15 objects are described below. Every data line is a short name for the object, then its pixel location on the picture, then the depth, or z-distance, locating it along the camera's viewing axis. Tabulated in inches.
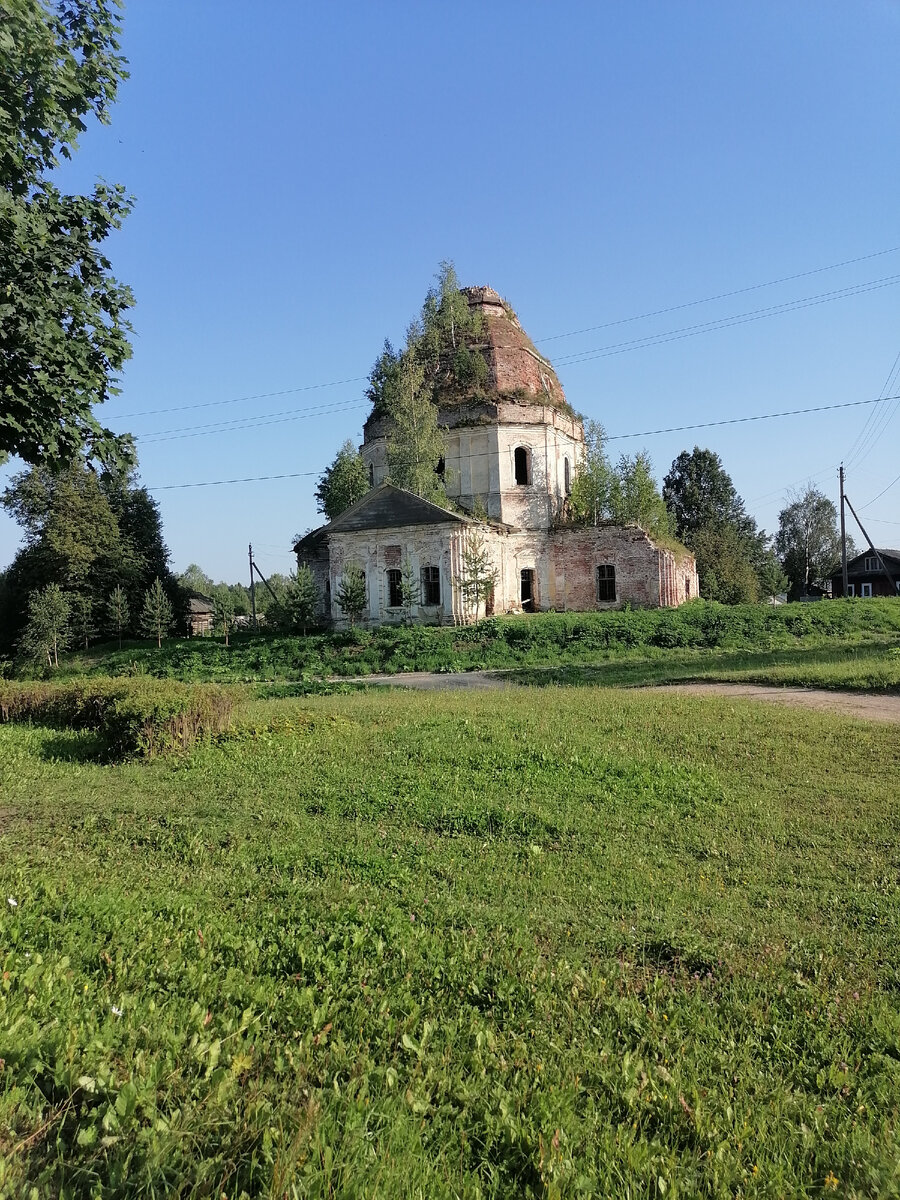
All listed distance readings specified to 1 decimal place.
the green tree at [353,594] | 1210.0
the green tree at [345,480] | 1512.1
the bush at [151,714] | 379.2
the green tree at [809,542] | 2464.3
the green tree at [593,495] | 1393.9
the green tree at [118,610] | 1450.5
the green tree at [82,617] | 1473.9
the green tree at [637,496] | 1387.8
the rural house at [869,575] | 2214.6
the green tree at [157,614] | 1389.0
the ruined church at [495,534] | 1205.7
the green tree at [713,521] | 1994.3
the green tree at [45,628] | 1283.2
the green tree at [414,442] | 1320.1
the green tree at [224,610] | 1304.1
